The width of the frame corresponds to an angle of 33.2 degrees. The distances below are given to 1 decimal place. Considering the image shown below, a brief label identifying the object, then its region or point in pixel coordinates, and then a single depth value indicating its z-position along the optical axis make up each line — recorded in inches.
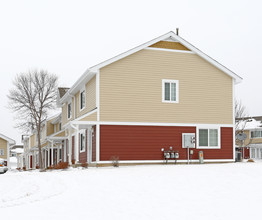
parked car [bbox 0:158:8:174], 1061.8
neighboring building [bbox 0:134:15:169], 2277.3
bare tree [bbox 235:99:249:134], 2539.4
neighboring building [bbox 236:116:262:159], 2881.4
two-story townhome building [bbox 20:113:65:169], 1640.0
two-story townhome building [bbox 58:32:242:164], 1023.6
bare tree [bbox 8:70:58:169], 1973.4
